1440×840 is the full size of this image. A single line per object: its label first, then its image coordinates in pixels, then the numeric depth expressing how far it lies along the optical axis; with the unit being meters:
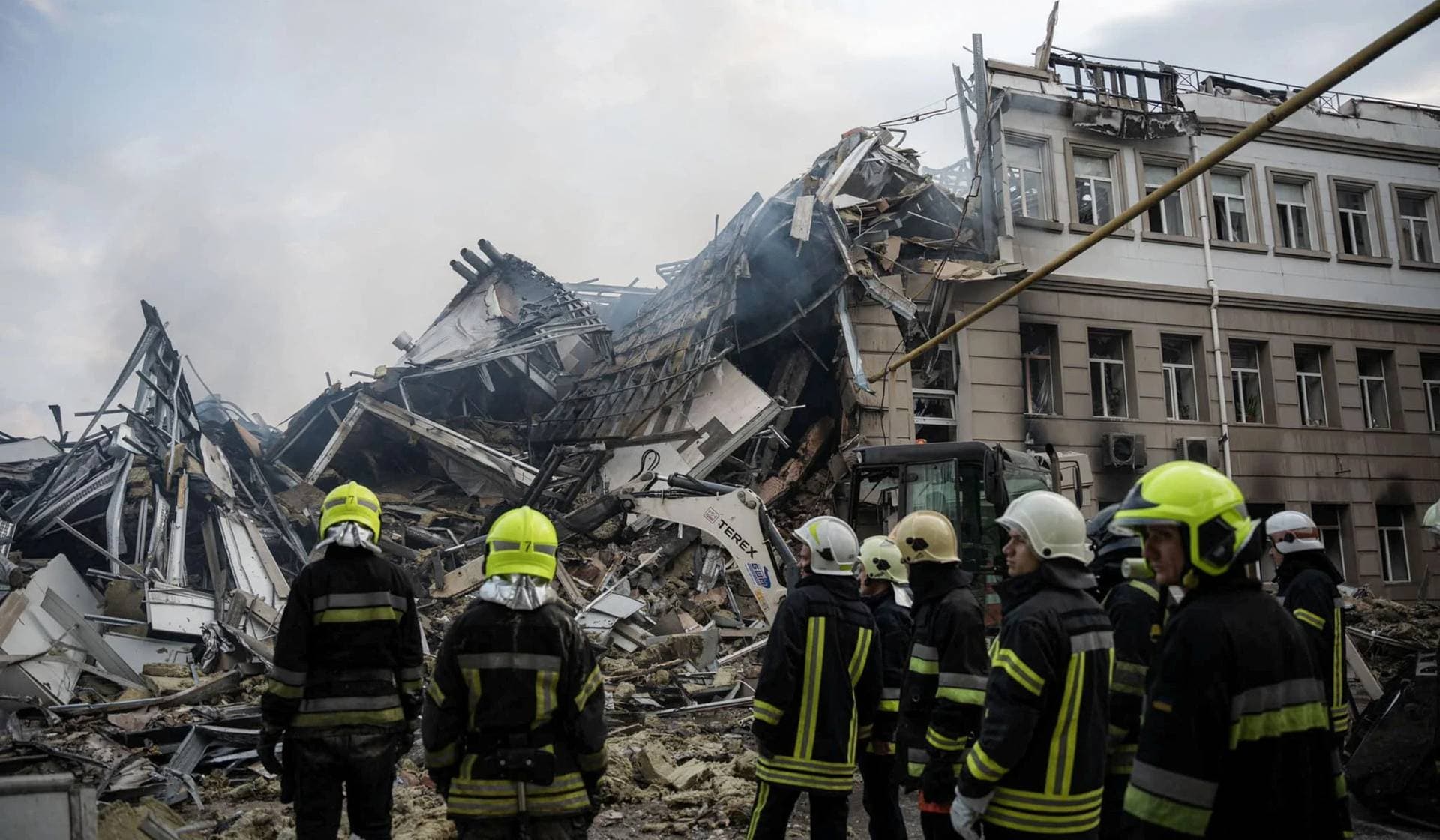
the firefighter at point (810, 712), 3.86
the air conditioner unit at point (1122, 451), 15.62
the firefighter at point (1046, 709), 2.88
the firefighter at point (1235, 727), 2.16
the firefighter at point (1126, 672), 3.69
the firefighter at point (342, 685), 3.97
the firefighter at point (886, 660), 4.39
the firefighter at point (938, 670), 3.29
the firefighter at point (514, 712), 3.15
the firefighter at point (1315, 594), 4.75
